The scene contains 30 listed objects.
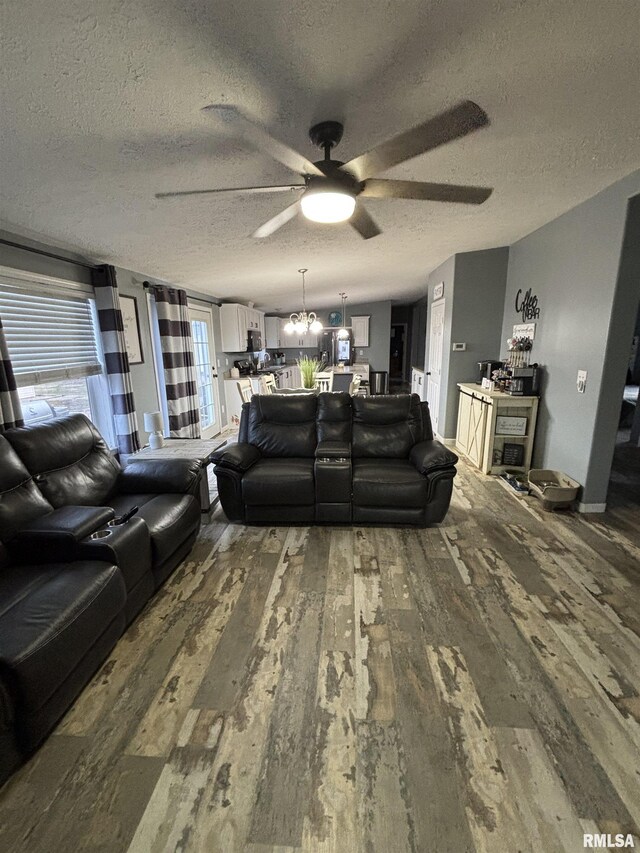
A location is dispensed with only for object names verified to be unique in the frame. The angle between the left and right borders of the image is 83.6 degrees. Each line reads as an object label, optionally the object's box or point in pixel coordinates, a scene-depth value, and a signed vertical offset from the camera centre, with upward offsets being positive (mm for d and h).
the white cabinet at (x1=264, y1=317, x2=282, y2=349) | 8594 +405
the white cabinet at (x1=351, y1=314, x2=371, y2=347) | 8711 +382
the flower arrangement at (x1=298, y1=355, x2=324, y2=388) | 5020 -361
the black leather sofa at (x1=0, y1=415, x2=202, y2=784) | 1223 -954
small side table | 2820 -826
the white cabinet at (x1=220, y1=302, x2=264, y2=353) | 5941 +354
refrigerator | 8781 -44
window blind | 2410 +116
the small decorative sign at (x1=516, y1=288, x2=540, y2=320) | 3666 +391
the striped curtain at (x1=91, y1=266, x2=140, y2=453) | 3059 -68
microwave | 6609 +134
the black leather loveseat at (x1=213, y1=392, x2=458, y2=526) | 2736 -964
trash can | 8727 -859
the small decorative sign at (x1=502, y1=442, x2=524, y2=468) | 3793 -1150
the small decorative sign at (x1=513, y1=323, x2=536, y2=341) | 3740 +139
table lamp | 3086 -669
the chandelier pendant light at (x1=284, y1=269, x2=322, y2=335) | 5426 +342
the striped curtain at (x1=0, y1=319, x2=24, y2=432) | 2129 -261
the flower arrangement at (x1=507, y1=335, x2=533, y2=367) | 3783 -57
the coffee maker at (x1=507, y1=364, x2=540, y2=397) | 3549 -374
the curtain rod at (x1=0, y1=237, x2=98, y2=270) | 2255 +668
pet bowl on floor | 2938 -1218
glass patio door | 5305 -332
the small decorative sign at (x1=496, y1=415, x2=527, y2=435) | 3673 -822
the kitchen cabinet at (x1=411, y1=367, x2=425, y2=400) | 6996 -735
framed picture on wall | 3471 +208
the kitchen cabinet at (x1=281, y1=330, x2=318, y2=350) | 8906 +163
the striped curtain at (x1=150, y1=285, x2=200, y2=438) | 3973 -141
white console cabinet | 3637 -854
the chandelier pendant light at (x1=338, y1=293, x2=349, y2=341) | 8547 +307
